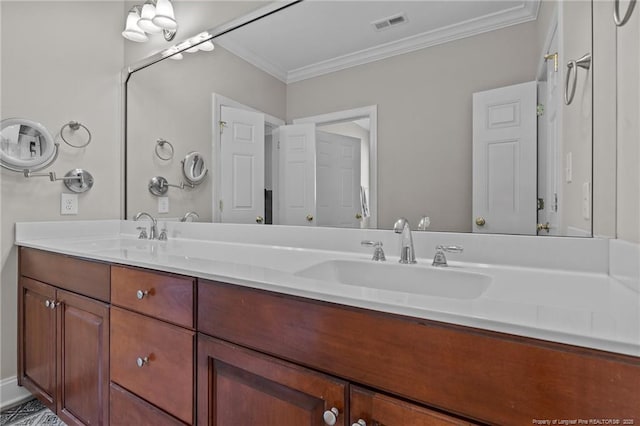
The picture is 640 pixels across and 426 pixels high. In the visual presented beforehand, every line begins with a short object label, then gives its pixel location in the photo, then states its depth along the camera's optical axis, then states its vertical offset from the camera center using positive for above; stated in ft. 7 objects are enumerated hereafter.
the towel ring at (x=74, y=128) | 6.45 +1.57
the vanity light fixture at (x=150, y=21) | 6.35 +3.64
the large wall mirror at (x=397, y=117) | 3.38 +1.16
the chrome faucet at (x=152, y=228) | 6.43 -0.33
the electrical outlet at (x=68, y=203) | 6.48 +0.14
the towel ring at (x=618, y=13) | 2.31 +1.35
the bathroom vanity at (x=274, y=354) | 1.67 -0.95
